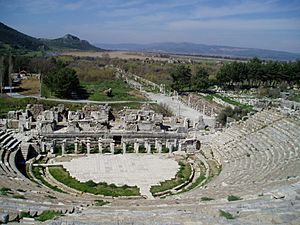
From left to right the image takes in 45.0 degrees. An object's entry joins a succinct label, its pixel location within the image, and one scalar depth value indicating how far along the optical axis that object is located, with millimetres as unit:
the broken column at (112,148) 31844
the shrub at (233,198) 15045
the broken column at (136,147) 32378
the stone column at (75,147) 31870
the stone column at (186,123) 39481
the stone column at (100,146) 32131
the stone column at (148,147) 32312
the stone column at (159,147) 32669
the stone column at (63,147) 31547
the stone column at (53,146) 31819
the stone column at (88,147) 31842
